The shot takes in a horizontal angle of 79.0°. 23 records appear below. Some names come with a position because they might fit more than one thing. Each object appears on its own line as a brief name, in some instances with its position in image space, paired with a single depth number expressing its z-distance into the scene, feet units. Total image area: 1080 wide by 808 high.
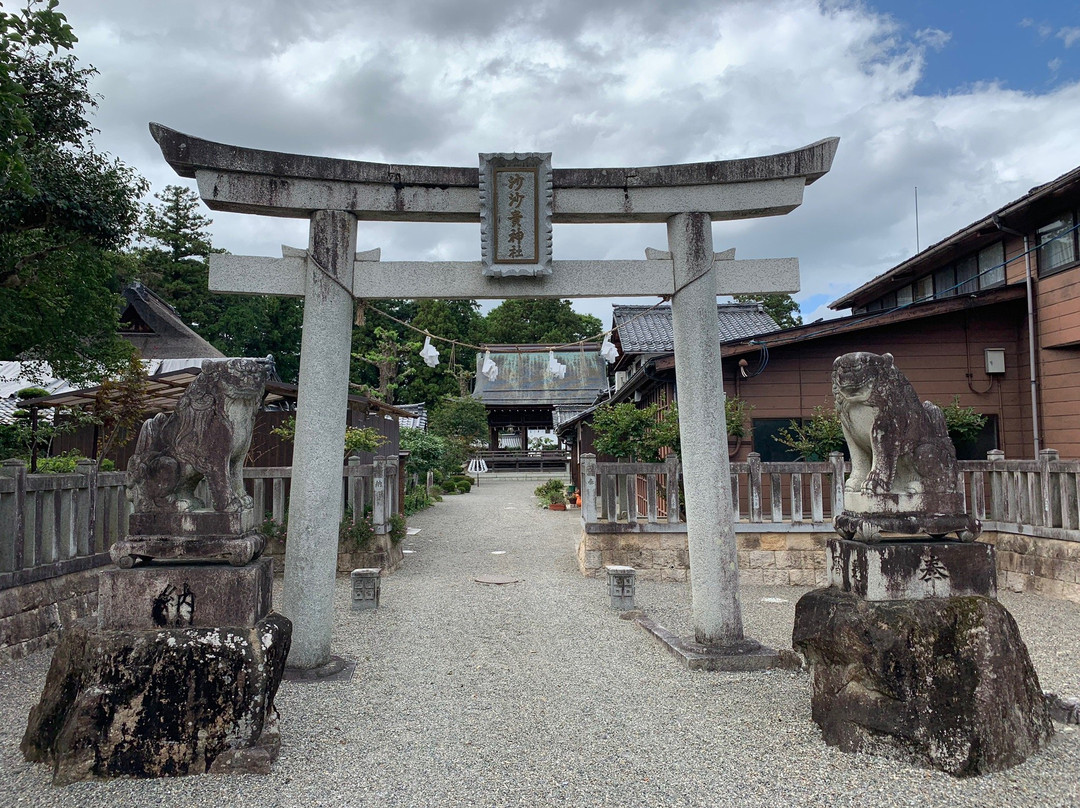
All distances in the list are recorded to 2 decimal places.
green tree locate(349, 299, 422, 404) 121.39
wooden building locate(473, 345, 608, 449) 117.39
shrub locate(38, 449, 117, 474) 28.16
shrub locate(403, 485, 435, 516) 61.10
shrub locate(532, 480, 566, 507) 66.43
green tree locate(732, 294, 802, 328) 118.62
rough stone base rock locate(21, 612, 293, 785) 11.81
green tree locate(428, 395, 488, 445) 99.19
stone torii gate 17.60
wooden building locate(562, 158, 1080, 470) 35.78
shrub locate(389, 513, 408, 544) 34.32
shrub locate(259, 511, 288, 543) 30.55
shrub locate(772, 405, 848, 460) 35.14
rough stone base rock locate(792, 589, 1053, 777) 11.80
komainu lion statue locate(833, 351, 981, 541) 13.69
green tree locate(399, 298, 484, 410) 122.93
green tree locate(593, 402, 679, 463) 36.55
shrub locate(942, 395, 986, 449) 36.22
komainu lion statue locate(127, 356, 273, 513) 13.44
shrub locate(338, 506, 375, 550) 31.99
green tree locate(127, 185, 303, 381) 97.09
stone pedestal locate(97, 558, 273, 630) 12.80
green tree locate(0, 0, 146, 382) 29.68
